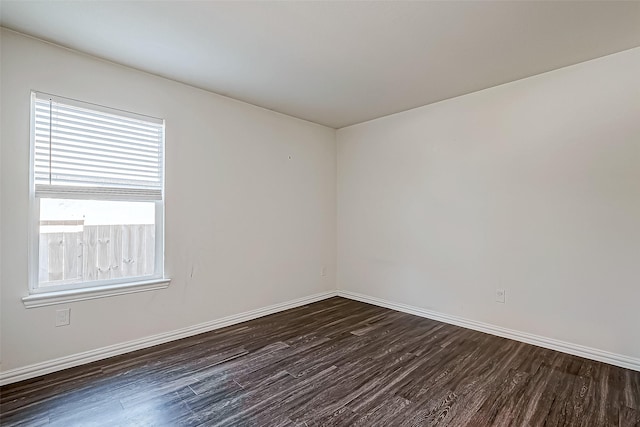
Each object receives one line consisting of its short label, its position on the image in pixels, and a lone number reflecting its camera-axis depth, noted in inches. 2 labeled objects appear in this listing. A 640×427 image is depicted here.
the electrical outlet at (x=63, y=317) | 92.5
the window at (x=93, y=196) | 91.9
